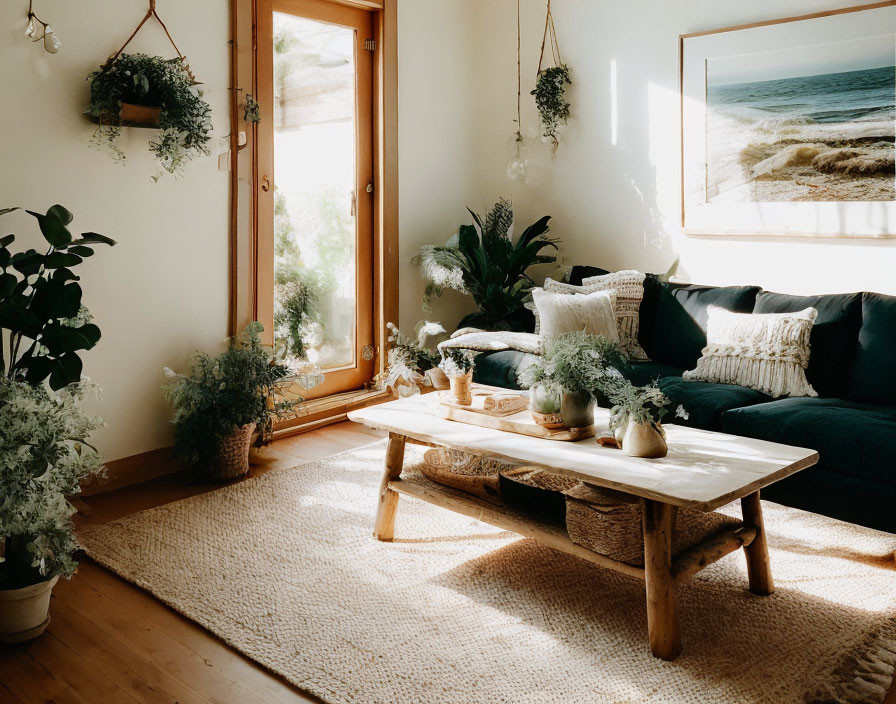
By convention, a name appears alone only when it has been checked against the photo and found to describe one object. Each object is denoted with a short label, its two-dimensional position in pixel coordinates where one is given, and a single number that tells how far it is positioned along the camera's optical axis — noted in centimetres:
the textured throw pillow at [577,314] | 414
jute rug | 216
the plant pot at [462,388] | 303
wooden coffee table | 224
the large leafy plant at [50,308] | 258
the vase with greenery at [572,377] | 269
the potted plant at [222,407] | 366
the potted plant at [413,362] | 328
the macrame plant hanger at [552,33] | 504
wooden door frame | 400
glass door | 424
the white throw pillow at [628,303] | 429
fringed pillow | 362
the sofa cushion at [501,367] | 410
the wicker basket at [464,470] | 280
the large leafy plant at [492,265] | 481
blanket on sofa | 418
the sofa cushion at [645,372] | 391
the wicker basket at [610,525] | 231
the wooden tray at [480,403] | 296
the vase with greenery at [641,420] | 247
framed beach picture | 389
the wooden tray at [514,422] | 270
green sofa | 293
